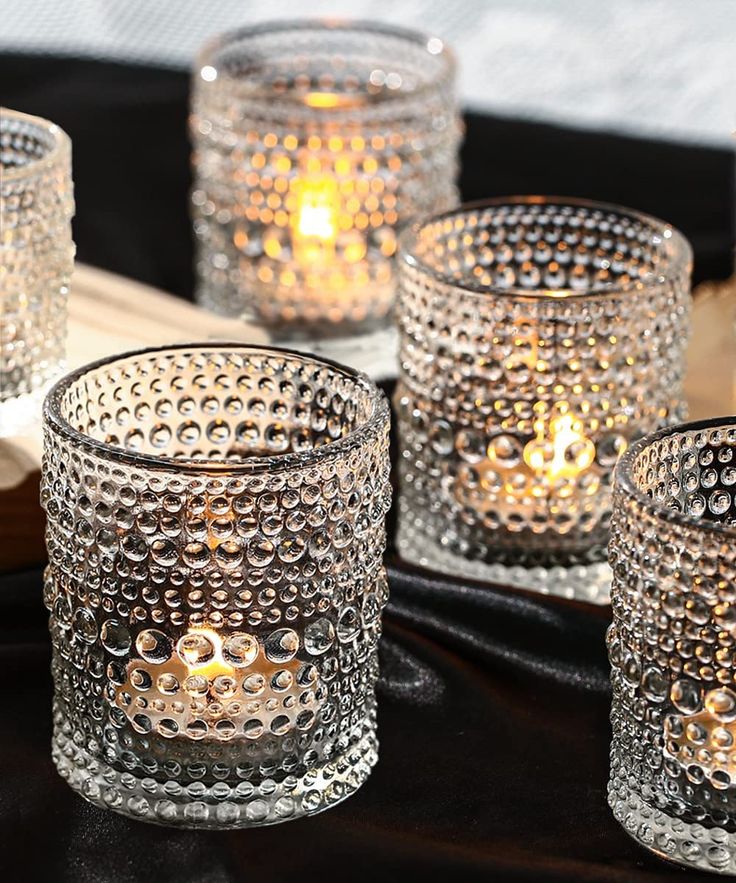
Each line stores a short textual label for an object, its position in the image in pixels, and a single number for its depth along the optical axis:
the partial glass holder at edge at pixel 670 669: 0.67
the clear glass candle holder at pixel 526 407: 0.77
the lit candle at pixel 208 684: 0.70
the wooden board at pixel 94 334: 0.78
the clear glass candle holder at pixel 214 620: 0.69
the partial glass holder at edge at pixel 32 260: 0.78
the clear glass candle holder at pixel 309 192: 0.91
